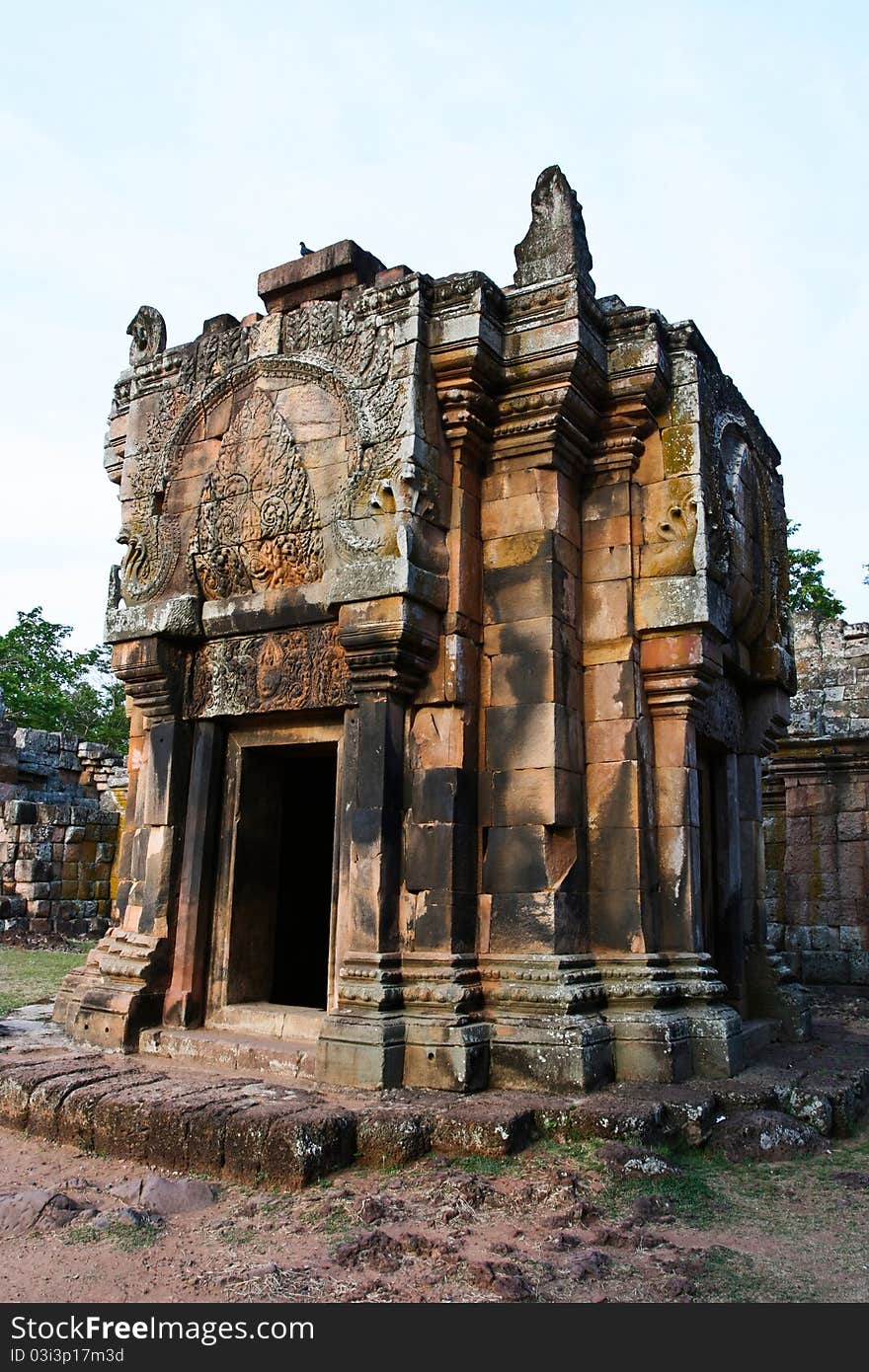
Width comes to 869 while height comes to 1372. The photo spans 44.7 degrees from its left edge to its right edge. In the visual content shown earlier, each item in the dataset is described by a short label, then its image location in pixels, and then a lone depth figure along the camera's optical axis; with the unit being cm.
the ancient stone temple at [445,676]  607
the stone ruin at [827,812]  1266
